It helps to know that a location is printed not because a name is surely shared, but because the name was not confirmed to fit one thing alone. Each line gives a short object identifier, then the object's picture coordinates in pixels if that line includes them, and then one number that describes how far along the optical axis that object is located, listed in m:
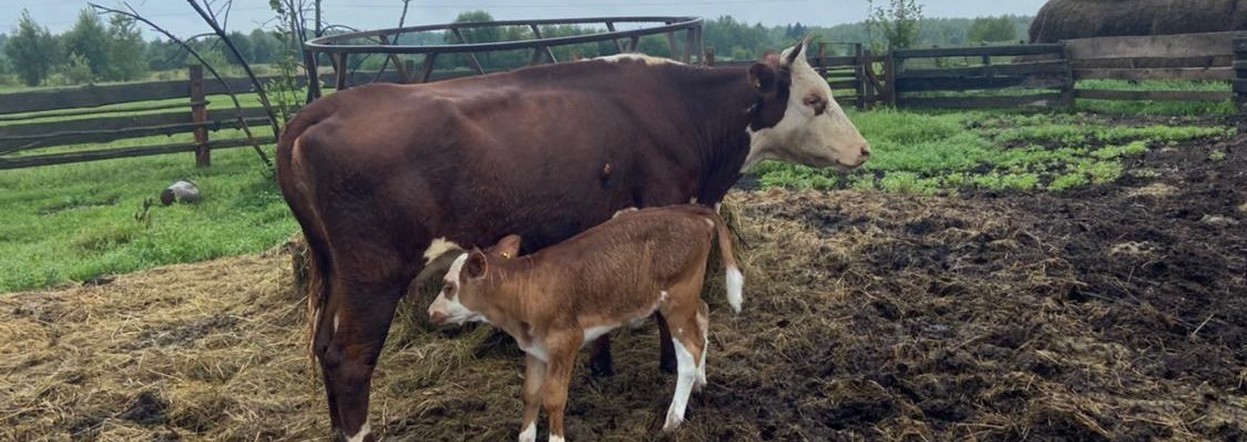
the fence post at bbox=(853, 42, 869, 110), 20.52
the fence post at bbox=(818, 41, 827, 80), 20.61
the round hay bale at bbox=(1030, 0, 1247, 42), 22.93
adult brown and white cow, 4.18
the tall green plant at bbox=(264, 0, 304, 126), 12.13
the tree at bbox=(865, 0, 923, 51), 24.23
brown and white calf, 4.36
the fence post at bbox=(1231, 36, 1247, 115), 15.10
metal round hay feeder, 5.27
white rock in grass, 12.55
